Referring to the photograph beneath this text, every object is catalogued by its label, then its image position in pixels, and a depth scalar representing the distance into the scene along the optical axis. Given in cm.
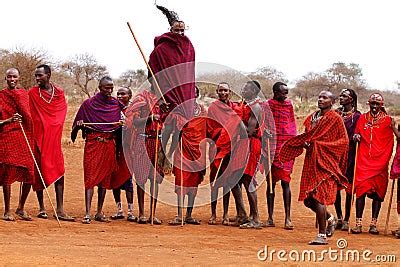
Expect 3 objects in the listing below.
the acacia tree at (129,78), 5034
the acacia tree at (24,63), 3130
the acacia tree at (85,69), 4453
